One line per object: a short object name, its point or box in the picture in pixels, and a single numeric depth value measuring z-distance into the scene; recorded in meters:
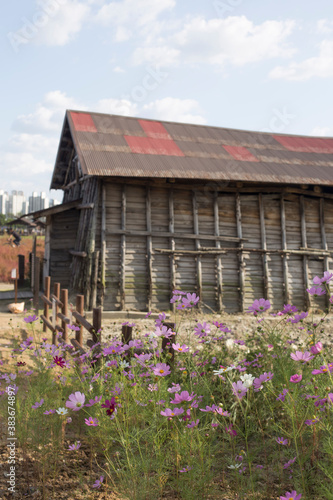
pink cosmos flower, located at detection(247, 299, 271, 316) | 2.82
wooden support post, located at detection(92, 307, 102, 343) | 5.09
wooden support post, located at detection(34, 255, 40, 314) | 11.42
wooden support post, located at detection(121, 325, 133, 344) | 4.50
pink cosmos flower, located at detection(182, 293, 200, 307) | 3.05
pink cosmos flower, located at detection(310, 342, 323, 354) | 2.23
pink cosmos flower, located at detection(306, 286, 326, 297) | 2.64
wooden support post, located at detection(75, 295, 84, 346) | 6.07
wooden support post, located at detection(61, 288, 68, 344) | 7.22
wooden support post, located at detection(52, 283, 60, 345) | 8.18
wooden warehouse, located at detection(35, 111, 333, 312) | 11.62
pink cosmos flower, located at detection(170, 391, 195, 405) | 2.41
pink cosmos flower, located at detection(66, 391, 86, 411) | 2.48
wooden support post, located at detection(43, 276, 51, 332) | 8.99
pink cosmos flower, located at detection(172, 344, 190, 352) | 2.79
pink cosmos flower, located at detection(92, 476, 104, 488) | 2.76
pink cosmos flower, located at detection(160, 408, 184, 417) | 2.43
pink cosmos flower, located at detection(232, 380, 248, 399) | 2.37
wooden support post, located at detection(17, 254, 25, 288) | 18.17
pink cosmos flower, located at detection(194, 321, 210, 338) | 3.02
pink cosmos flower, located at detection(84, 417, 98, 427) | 2.70
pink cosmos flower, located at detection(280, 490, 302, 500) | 2.07
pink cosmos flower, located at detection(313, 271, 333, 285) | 2.60
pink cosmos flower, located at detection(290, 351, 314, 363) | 2.38
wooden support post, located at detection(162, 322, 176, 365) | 3.76
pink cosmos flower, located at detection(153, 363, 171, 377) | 2.63
